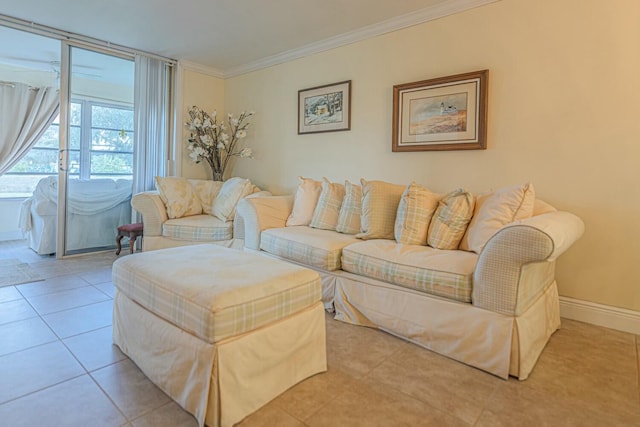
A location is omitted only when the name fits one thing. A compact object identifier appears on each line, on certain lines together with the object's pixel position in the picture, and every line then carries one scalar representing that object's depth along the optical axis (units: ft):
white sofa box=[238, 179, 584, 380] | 5.42
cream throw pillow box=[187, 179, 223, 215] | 12.98
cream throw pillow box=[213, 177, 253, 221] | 11.70
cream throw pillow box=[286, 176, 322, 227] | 10.34
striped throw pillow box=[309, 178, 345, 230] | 9.73
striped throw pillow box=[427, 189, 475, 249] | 7.36
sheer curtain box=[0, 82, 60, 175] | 15.20
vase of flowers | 14.34
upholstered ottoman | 4.26
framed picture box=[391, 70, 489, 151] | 8.73
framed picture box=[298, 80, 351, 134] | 11.39
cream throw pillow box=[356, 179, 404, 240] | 8.40
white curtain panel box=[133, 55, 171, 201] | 13.53
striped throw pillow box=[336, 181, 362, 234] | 9.05
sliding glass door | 12.32
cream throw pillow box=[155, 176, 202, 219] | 11.83
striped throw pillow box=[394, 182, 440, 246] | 7.77
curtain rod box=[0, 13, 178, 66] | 10.69
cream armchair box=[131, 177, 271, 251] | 11.12
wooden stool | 12.42
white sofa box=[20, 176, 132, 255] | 12.68
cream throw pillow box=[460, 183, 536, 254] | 6.72
